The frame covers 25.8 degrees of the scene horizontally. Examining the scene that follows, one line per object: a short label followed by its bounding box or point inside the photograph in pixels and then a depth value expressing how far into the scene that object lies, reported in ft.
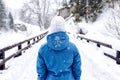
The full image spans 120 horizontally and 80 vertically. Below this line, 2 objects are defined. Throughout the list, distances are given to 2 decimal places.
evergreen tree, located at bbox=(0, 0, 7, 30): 155.03
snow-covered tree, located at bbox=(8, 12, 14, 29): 171.83
